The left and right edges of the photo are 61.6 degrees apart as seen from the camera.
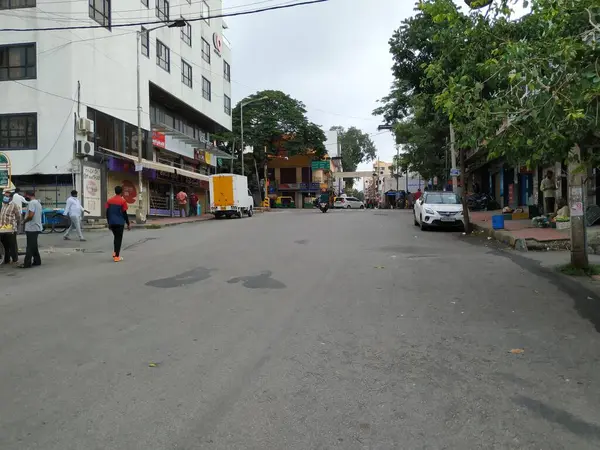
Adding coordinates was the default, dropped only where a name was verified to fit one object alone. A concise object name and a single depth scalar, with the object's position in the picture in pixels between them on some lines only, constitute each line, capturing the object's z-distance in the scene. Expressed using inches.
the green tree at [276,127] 1918.1
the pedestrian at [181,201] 1266.0
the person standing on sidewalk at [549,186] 668.7
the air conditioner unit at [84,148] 861.8
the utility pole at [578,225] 355.3
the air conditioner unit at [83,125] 868.2
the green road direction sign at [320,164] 2365.2
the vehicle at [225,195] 1196.5
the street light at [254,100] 1809.8
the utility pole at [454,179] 956.3
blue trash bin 631.8
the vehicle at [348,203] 2262.6
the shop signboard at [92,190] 899.4
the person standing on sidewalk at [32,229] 428.1
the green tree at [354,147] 3791.8
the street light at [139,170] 946.1
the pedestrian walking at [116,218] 458.3
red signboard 1178.6
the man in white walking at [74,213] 668.1
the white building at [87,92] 869.2
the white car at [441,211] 715.4
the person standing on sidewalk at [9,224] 431.5
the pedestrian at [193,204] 1433.3
